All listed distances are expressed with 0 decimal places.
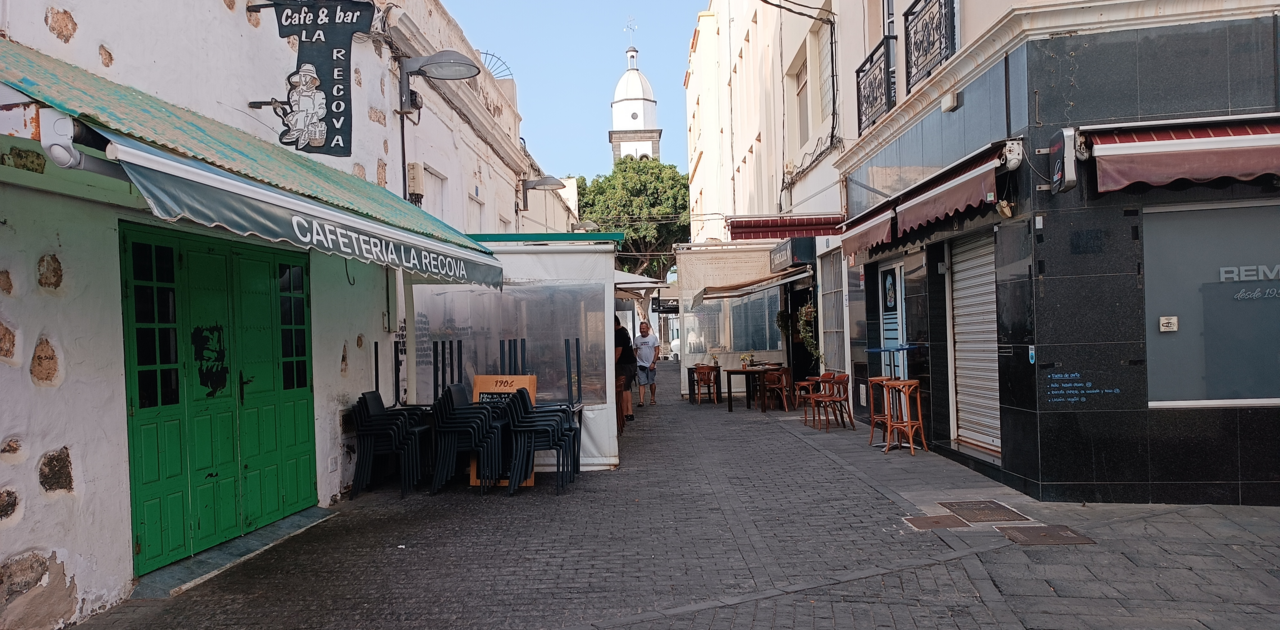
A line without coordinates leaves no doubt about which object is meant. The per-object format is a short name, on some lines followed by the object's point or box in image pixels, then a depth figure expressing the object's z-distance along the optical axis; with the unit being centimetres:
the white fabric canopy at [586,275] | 930
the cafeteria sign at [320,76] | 655
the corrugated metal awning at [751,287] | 1583
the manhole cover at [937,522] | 632
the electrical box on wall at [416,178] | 987
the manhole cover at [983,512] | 643
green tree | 4088
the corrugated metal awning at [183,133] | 364
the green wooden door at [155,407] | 520
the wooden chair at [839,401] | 1199
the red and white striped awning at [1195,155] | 627
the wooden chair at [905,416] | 941
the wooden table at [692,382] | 1791
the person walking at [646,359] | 1820
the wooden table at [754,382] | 1512
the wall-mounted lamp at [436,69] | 841
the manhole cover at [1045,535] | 575
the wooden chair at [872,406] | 984
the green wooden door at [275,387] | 639
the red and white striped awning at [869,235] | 945
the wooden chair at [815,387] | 1215
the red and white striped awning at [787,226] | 1270
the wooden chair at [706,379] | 1734
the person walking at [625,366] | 1427
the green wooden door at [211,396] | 576
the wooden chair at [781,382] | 1521
